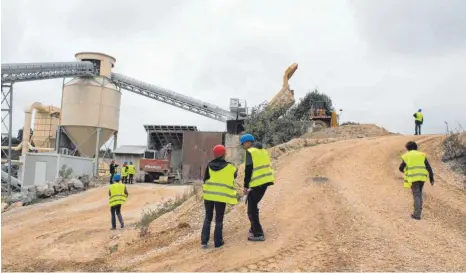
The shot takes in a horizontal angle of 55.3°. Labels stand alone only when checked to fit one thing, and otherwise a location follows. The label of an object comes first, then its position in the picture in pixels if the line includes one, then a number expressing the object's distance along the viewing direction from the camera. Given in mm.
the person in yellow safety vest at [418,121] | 21781
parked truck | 28891
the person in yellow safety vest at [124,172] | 25094
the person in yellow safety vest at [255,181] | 7242
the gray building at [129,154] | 33241
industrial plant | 28500
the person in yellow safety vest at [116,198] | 11617
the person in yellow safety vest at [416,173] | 8438
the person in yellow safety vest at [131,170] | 25234
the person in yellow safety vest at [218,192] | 7160
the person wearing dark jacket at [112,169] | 25562
